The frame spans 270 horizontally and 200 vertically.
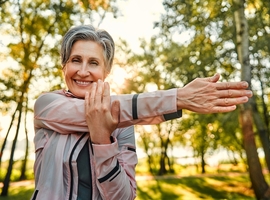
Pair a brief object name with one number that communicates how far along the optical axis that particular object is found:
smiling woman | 1.41
